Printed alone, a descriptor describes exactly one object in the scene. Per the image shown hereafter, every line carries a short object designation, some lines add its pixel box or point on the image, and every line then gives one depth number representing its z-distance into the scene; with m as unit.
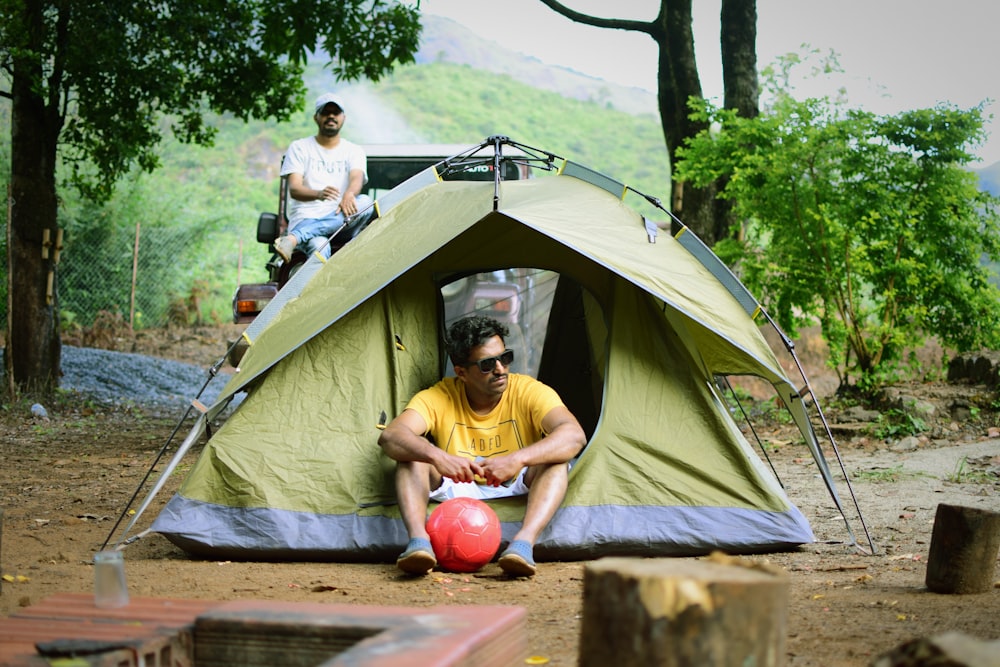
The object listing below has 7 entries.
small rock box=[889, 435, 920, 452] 7.42
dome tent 4.68
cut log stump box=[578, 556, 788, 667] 1.94
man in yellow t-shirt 4.48
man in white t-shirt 6.46
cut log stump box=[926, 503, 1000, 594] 3.75
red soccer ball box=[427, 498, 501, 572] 4.30
